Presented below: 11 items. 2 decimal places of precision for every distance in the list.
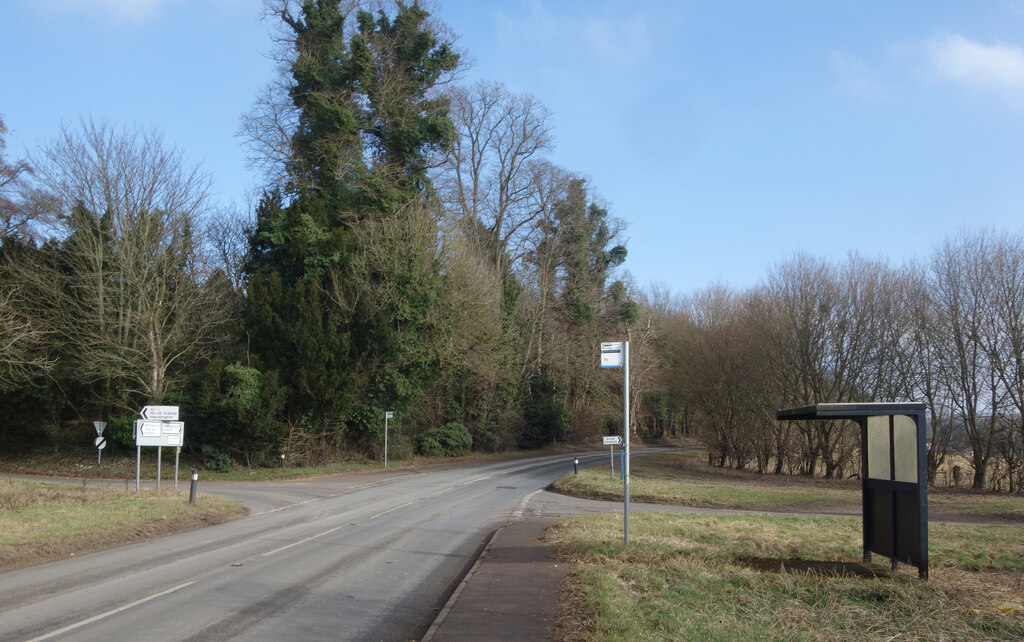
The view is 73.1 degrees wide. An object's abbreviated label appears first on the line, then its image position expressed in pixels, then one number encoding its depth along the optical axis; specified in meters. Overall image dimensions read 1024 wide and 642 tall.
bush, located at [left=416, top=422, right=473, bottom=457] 41.03
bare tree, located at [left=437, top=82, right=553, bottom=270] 46.50
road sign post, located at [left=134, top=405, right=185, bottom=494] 19.72
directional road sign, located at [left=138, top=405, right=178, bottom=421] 20.11
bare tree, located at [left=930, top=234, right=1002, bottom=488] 28.27
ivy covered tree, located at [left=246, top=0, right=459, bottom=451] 32.38
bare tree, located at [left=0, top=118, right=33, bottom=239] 25.02
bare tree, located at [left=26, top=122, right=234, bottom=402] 29.80
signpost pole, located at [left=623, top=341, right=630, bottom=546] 10.55
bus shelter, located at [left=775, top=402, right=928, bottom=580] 8.62
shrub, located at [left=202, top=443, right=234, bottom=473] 30.66
